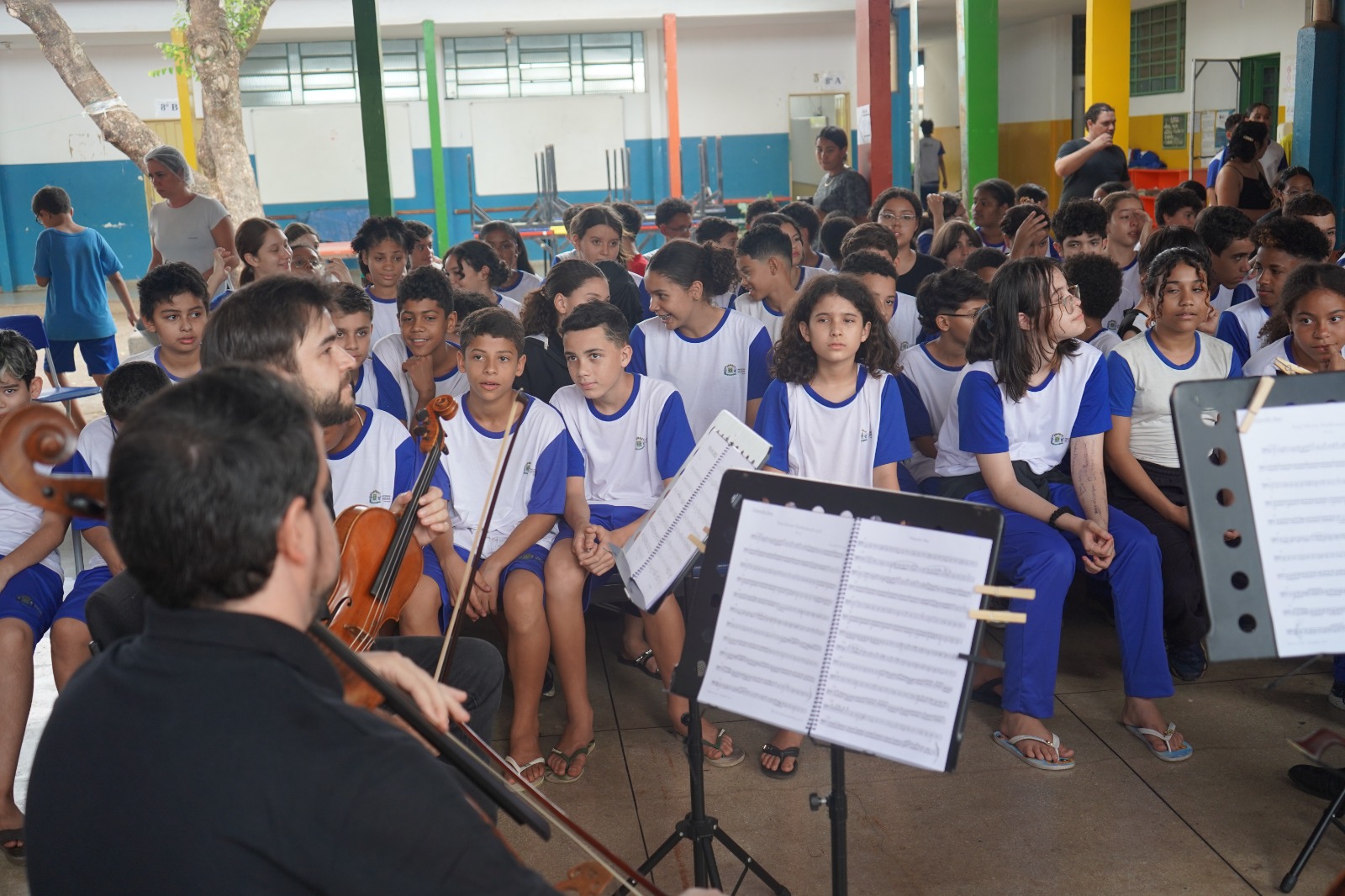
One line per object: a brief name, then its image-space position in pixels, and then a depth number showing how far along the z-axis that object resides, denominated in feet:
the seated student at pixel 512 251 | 18.07
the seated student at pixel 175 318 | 10.95
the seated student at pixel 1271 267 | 12.62
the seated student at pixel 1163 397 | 10.55
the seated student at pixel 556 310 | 12.26
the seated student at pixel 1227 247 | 14.80
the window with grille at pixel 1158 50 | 45.14
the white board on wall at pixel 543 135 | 51.19
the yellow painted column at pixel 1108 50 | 40.37
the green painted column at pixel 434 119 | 46.09
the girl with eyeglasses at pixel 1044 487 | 9.27
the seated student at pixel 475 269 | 15.93
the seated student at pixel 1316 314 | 10.04
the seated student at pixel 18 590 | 8.45
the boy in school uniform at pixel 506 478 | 9.52
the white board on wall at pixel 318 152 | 50.49
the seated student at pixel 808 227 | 18.41
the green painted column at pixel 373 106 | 19.20
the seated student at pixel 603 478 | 9.53
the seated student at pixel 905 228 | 16.46
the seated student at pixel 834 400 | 10.02
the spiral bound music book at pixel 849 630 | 5.69
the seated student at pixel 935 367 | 11.78
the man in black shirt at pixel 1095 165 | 21.77
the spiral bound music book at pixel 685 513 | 7.64
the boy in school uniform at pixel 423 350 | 12.21
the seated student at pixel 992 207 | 20.56
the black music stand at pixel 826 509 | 5.74
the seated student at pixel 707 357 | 12.64
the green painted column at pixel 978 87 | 22.65
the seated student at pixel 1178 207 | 17.48
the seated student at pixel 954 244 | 17.99
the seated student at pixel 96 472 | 8.94
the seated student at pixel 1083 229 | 15.33
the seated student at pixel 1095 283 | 12.58
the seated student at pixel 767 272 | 14.14
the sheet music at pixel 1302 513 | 6.30
